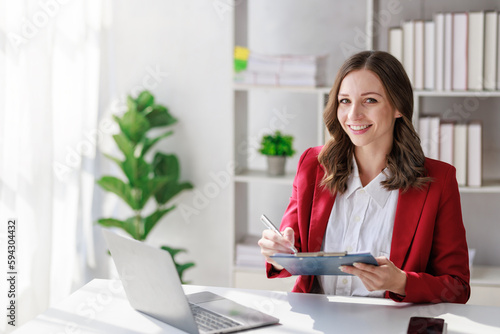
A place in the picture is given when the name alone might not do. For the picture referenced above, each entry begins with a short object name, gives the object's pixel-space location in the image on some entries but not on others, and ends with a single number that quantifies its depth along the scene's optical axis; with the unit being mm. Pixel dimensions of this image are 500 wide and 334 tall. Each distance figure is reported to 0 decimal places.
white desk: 1549
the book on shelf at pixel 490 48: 2824
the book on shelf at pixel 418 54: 2879
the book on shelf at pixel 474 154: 2893
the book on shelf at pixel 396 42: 2900
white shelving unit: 2922
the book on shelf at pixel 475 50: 2826
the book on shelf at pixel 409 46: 2889
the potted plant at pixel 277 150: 3121
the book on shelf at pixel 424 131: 2920
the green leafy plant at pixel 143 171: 3201
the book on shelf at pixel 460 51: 2834
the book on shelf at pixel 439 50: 2852
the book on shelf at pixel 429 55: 2871
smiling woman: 1856
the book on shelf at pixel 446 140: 2906
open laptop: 1470
